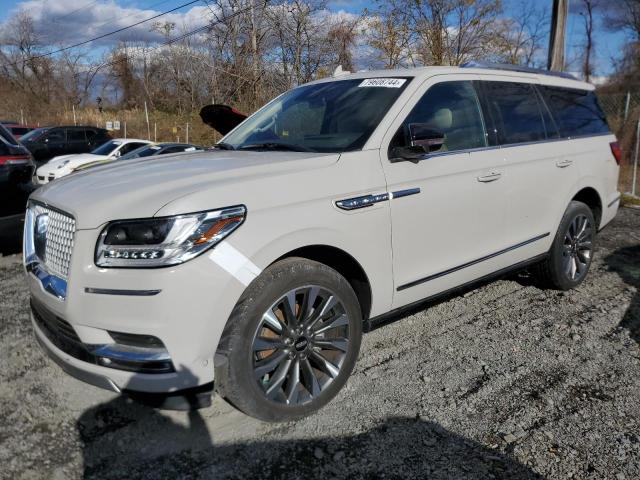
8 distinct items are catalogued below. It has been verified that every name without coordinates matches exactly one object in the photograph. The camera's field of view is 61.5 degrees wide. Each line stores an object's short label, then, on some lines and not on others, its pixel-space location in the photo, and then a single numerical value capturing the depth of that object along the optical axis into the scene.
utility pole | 10.15
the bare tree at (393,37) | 15.34
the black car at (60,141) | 20.00
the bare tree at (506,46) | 15.88
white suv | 2.39
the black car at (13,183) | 5.65
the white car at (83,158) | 13.19
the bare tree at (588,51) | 32.72
